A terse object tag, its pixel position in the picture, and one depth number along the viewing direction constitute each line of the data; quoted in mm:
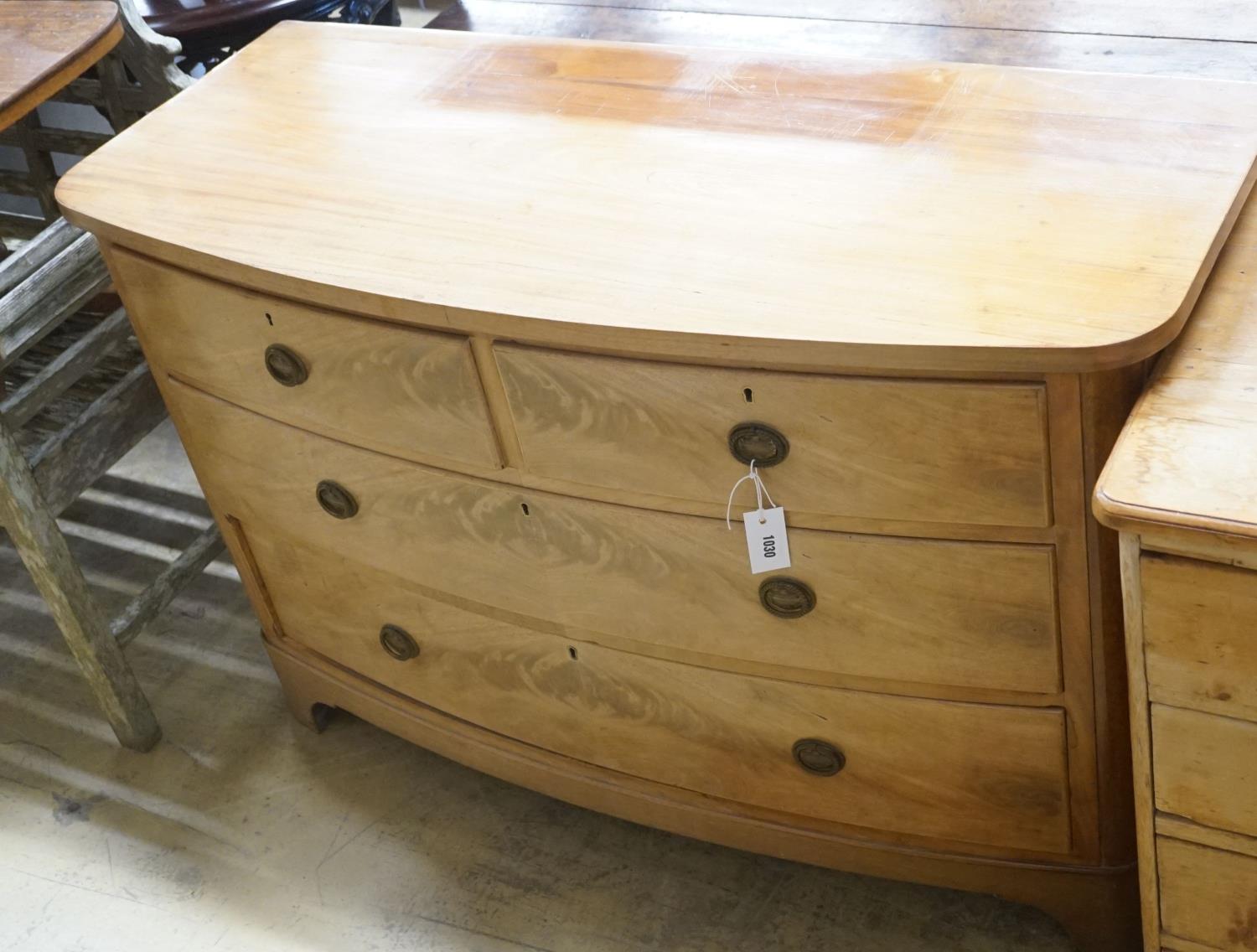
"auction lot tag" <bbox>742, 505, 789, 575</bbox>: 1298
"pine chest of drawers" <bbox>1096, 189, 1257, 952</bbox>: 1000
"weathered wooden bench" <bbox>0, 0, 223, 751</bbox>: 1838
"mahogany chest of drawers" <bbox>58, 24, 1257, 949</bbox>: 1188
